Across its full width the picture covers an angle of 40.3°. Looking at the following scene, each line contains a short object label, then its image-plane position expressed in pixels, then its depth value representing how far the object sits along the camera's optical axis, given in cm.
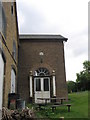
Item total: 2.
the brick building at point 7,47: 686
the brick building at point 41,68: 1204
